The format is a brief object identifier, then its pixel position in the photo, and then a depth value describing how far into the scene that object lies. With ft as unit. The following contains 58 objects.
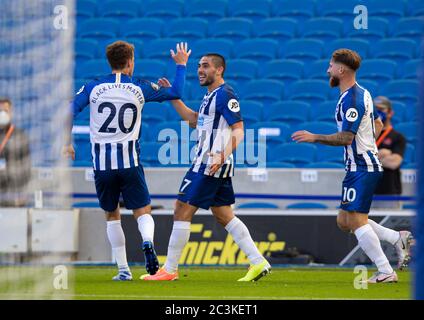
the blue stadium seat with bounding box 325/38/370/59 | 52.70
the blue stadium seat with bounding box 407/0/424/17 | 54.90
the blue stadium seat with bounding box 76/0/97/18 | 57.77
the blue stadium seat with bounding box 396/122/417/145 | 47.47
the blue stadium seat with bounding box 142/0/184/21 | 56.85
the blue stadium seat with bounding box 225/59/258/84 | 51.98
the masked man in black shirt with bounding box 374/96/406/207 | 39.27
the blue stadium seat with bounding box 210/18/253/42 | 54.85
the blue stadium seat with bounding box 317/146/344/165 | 46.44
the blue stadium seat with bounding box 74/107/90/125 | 49.49
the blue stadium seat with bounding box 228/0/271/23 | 56.08
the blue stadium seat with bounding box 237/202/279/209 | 41.60
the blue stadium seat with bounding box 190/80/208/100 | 50.42
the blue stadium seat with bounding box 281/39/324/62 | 52.90
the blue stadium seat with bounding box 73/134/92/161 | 46.78
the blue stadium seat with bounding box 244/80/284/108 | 50.60
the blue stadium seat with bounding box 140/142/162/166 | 45.75
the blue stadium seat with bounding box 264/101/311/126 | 48.78
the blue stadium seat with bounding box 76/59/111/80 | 52.21
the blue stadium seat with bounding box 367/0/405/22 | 55.21
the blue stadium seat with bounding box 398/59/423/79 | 51.86
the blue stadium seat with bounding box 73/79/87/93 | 48.43
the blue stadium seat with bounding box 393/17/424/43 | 54.34
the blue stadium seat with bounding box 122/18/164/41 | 55.57
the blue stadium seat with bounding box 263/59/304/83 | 51.88
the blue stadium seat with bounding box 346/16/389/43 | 54.13
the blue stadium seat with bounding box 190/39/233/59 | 53.11
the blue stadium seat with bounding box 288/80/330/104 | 50.42
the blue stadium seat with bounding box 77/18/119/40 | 55.77
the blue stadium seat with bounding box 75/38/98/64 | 54.60
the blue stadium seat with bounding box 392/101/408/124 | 48.85
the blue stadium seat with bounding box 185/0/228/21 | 56.54
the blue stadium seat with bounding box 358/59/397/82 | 51.49
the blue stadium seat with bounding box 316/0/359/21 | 55.57
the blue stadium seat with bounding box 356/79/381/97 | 50.29
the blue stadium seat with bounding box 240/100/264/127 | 48.93
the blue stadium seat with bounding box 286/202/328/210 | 42.14
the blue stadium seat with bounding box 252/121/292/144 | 46.93
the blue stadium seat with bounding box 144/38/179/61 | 53.98
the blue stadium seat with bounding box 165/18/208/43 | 54.75
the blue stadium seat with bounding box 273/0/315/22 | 55.62
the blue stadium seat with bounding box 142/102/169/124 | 49.45
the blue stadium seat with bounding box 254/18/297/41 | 54.49
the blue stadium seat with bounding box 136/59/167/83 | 52.06
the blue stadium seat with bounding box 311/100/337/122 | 48.78
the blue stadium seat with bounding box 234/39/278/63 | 53.36
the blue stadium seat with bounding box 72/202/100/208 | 42.30
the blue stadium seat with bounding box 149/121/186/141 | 46.44
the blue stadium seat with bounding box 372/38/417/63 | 52.95
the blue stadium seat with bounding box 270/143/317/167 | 46.32
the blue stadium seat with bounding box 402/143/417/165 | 46.39
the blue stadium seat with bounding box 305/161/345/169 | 44.88
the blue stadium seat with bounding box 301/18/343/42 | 54.08
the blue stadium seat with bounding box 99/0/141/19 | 57.47
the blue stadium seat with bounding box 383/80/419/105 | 50.34
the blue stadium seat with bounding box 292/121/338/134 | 47.09
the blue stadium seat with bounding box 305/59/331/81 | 51.93
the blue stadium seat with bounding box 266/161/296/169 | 44.65
